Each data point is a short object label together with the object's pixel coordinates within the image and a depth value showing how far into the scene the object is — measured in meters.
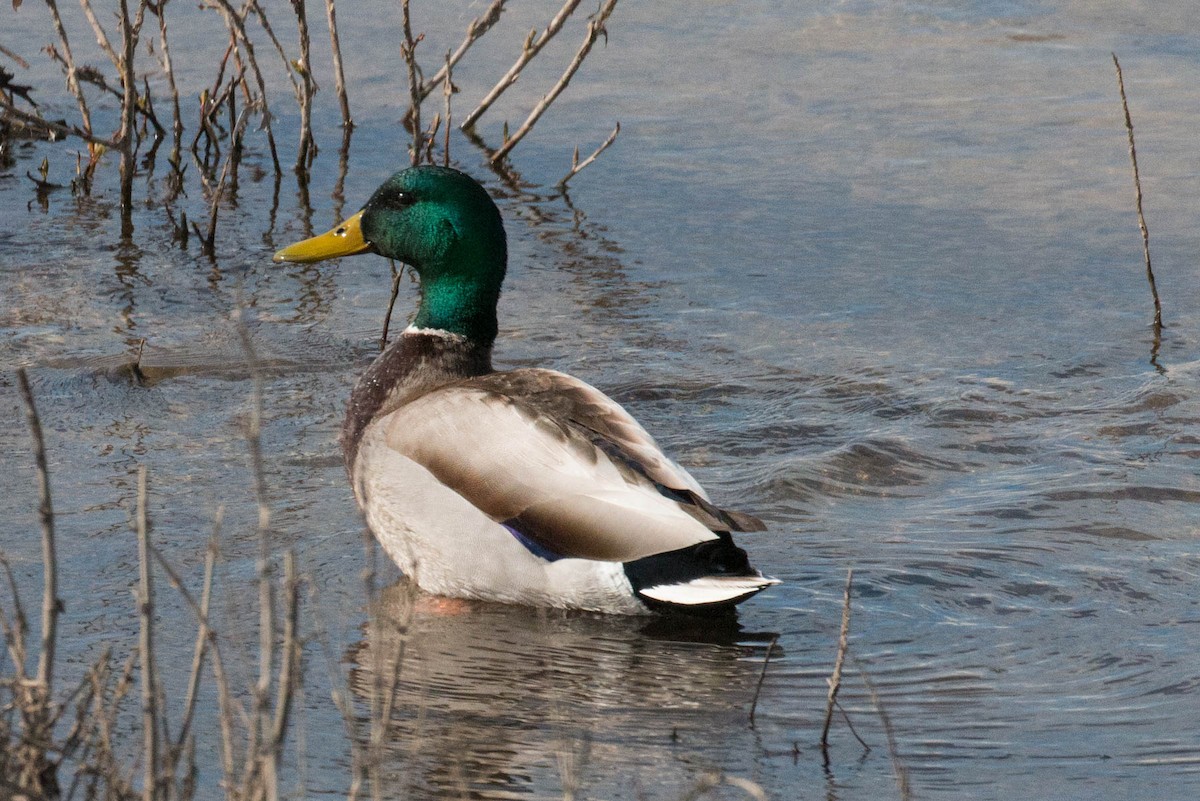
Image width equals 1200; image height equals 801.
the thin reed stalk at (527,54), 15.56
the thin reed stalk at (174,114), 15.40
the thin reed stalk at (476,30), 15.66
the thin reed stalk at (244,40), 14.91
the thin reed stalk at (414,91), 14.67
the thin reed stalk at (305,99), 15.35
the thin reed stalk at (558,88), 15.68
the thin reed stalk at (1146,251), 12.26
